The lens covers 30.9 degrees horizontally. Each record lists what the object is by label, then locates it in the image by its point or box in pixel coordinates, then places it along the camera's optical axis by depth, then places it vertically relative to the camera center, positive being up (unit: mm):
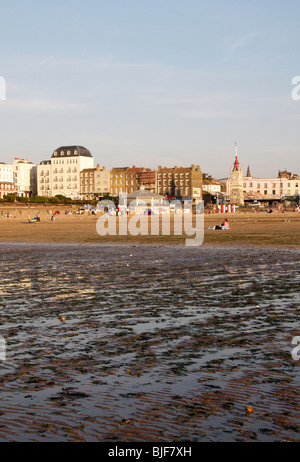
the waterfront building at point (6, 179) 183375 +12574
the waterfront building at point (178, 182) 182750 +10373
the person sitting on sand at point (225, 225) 51469 -1257
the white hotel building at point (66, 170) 192125 +15537
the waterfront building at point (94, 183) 187000 +10707
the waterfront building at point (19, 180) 197375 +12479
